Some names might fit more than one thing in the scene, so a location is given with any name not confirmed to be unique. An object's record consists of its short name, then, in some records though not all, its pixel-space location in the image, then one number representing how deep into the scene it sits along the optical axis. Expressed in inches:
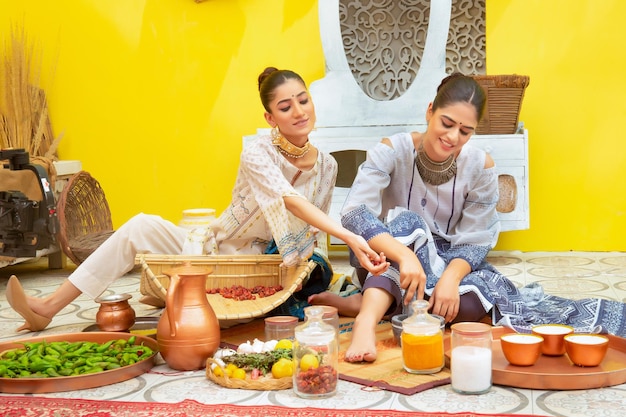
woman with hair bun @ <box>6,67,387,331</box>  102.6
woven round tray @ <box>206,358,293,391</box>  80.3
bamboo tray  96.8
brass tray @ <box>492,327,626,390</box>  77.5
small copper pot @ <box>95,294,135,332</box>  102.9
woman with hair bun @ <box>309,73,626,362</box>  95.4
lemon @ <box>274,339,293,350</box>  87.8
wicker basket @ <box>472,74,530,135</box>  151.3
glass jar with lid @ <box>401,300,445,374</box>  80.4
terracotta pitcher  86.6
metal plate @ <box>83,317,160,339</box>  106.4
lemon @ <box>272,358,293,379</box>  81.4
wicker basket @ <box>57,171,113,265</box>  152.0
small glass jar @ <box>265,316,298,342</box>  94.0
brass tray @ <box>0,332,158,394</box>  81.6
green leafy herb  84.0
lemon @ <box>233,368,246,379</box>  82.3
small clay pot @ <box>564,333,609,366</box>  79.6
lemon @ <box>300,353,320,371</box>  76.3
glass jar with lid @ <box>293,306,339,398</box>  76.7
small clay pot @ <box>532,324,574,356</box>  84.0
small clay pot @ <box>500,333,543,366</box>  80.0
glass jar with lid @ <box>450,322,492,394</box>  75.7
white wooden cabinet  154.7
